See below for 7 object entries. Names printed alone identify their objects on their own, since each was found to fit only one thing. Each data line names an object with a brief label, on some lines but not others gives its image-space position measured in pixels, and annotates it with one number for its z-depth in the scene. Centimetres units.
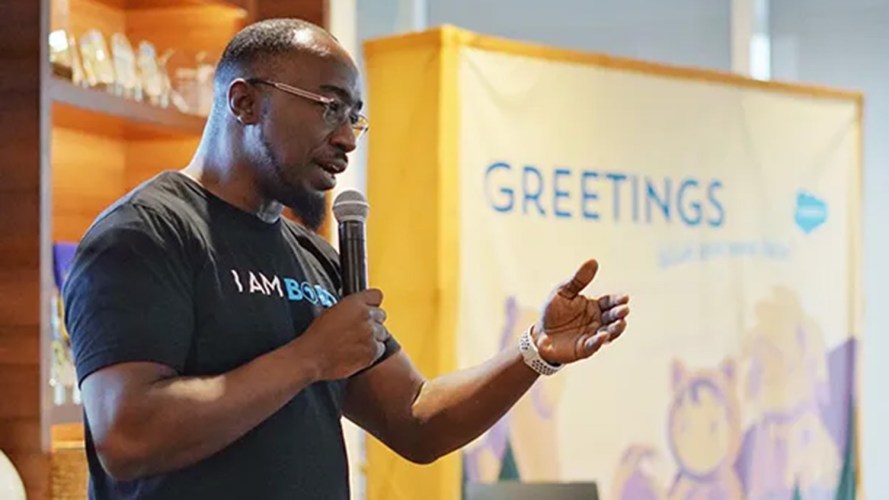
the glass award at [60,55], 524
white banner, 640
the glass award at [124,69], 586
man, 276
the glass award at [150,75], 609
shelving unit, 491
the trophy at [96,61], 562
